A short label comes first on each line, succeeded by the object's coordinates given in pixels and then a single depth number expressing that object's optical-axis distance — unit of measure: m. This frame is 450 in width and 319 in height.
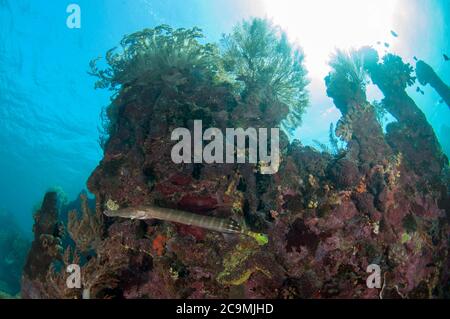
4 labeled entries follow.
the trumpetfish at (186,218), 5.07
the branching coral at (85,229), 6.18
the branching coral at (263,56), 9.11
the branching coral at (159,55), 8.36
